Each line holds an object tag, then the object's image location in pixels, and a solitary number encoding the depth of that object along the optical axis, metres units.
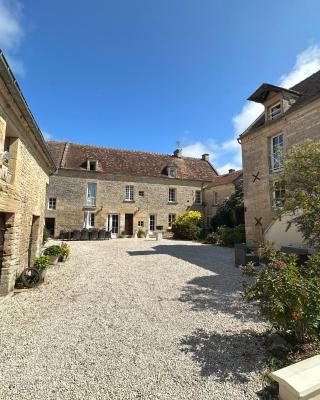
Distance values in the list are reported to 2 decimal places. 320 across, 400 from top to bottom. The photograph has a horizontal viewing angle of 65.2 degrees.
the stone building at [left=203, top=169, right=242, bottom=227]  22.22
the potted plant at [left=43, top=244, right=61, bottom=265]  9.22
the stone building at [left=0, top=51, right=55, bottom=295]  4.95
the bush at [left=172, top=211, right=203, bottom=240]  21.58
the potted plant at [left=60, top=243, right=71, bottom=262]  9.84
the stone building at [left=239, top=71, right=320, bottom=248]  10.05
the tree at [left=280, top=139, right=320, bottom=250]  5.39
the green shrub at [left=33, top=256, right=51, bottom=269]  7.14
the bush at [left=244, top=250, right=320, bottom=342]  3.21
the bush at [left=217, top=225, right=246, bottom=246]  15.61
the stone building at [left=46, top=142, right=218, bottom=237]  21.62
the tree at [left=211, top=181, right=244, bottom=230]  18.83
